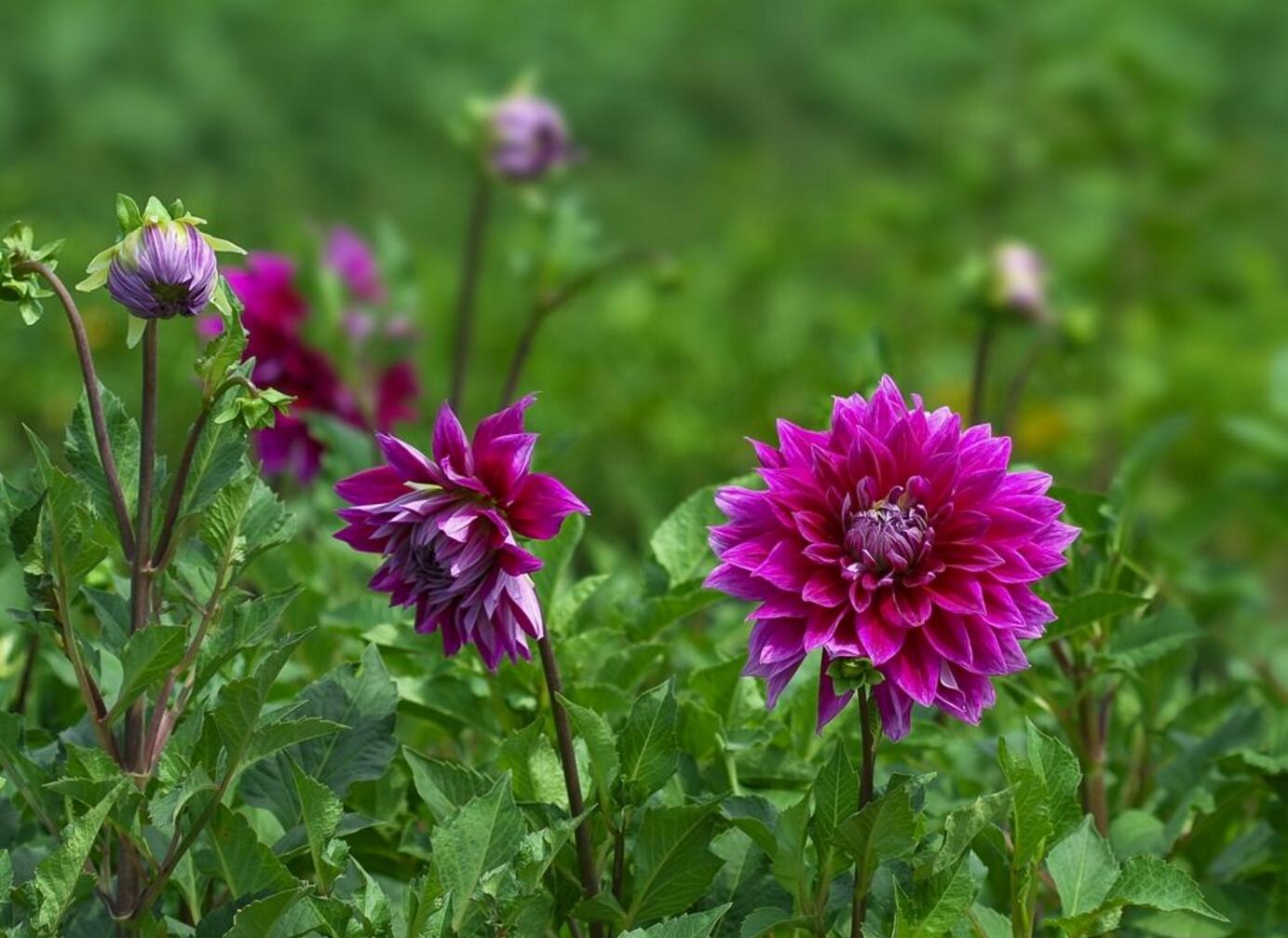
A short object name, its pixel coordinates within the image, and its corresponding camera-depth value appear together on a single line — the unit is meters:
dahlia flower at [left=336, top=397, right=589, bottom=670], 2.84
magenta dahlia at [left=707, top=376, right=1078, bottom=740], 2.82
